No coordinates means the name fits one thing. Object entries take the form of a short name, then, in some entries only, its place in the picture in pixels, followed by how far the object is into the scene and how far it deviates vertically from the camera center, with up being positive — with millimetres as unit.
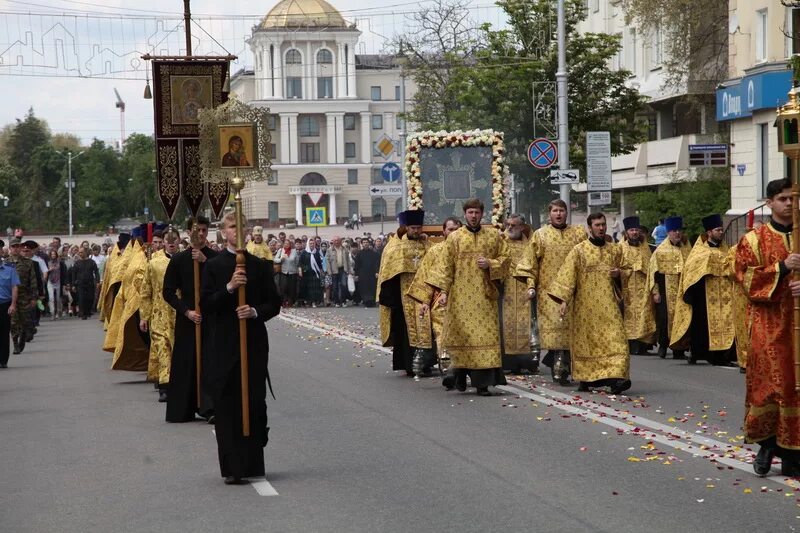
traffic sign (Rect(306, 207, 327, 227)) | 49281 +297
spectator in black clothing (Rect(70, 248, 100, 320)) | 38062 -1279
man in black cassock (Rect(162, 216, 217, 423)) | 13188 -1119
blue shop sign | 33656 +2819
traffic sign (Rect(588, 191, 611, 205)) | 28391 +449
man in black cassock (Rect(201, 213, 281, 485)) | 9906 -801
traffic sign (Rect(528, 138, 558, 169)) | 29297 +1320
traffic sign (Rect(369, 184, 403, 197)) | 43906 +992
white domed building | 125062 +8995
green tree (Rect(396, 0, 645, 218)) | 39188 +3546
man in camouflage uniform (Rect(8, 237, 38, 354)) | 25203 -1060
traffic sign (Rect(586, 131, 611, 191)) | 28406 +1124
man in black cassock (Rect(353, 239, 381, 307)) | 38562 -1180
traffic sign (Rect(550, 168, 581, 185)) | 29016 +863
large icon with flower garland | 24547 +880
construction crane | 158262 +12595
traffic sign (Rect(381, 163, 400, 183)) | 43781 +1511
